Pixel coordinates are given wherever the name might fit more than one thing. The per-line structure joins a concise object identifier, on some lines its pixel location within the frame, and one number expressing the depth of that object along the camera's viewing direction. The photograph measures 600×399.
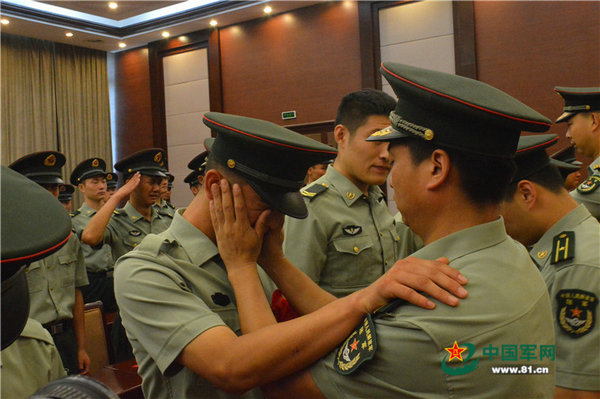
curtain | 9.27
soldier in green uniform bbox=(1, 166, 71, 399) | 0.70
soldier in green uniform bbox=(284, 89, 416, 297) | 2.31
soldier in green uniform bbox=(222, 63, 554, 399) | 1.00
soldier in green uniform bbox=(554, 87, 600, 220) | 3.54
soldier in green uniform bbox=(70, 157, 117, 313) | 4.86
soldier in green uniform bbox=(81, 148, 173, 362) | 4.75
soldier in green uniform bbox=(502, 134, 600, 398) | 1.63
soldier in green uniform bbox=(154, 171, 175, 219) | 5.44
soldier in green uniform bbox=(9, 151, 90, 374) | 3.28
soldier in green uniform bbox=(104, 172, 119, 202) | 6.85
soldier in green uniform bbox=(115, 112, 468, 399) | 1.11
